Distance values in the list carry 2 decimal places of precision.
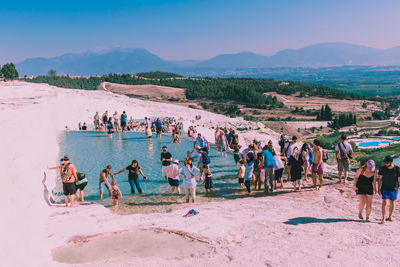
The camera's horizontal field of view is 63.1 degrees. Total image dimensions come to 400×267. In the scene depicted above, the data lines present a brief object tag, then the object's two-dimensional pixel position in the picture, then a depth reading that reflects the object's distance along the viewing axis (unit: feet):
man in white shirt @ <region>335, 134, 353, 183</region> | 38.58
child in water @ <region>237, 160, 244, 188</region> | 37.52
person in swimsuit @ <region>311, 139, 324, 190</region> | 35.96
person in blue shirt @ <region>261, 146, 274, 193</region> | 35.86
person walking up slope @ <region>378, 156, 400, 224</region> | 25.77
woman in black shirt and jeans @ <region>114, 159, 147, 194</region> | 37.19
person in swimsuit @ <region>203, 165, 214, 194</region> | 36.79
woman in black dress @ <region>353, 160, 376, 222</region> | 26.55
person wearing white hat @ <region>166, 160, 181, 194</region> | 36.81
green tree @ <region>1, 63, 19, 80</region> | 249.75
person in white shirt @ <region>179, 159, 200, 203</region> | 33.68
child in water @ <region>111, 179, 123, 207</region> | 34.73
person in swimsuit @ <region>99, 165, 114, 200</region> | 35.57
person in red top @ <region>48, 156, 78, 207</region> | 33.04
